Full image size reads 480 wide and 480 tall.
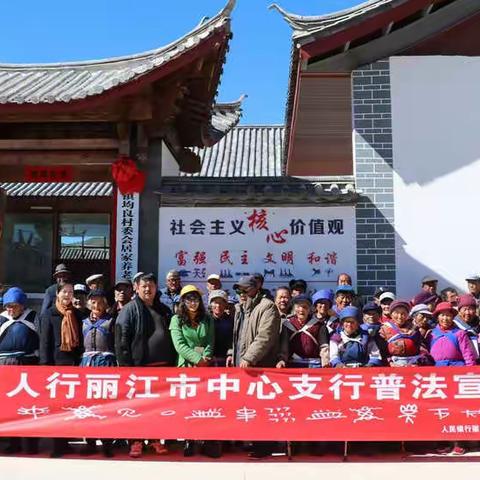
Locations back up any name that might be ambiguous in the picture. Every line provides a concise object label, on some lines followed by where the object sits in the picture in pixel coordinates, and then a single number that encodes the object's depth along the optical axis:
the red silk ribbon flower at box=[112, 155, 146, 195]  8.48
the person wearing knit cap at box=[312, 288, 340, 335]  6.21
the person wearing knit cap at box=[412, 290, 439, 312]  7.28
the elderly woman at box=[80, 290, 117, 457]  5.96
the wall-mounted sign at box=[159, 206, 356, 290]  8.25
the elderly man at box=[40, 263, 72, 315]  6.49
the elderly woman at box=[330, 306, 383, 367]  5.86
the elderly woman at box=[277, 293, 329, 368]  6.01
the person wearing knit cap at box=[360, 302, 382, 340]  6.00
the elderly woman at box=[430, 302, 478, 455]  5.96
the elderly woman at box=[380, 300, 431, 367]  6.01
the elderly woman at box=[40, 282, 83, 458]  5.93
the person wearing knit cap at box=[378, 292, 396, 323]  6.88
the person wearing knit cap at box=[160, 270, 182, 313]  7.32
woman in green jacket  5.86
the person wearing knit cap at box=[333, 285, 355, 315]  6.75
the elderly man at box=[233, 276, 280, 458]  5.74
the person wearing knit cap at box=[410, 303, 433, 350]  6.43
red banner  5.68
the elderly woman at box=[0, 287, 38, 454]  6.05
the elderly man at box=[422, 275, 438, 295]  7.77
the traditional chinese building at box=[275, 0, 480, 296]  8.27
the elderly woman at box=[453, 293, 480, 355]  6.20
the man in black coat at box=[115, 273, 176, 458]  5.86
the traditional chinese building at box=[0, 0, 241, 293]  7.72
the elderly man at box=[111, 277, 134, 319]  6.55
